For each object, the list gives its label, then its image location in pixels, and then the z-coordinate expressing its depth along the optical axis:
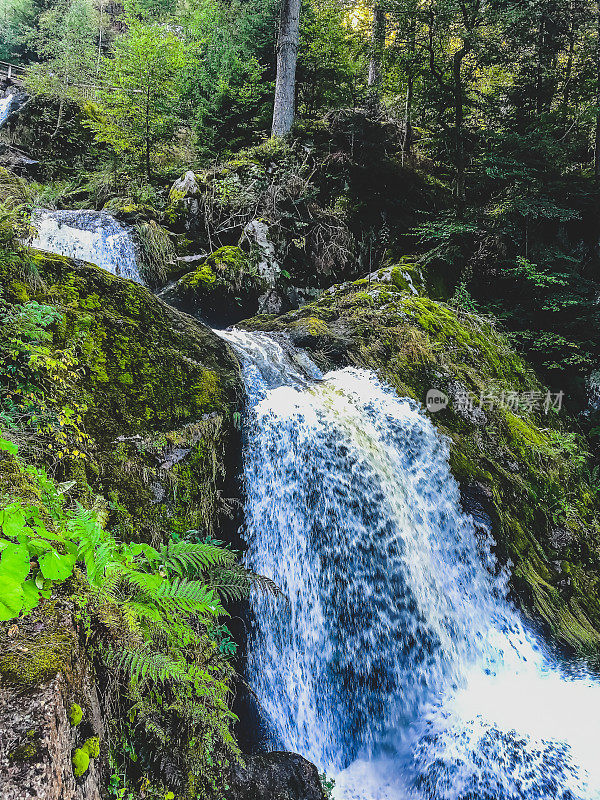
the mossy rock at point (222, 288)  7.62
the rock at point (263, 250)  8.48
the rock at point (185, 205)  8.62
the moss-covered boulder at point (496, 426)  5.16
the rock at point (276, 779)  2.43
